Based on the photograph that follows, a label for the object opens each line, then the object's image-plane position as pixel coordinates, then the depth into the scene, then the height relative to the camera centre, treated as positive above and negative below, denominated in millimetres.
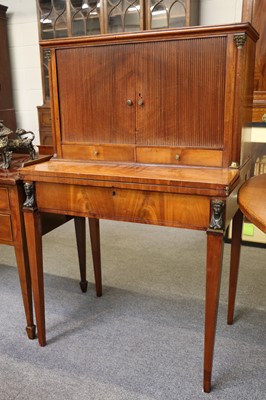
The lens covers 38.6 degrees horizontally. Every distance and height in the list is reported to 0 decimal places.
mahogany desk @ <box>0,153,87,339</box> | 1562 -554
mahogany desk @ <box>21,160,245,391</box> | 1262 -368
